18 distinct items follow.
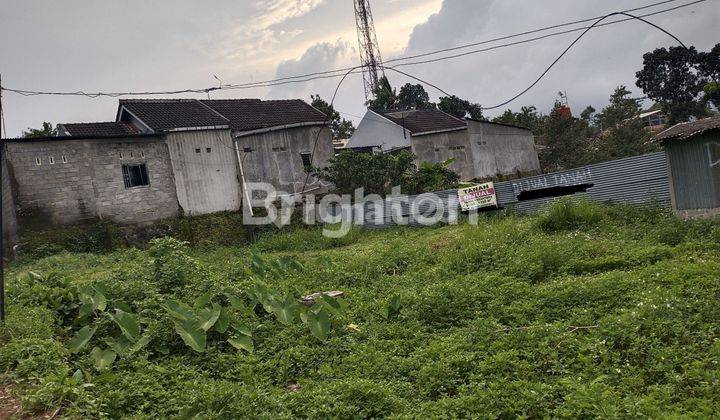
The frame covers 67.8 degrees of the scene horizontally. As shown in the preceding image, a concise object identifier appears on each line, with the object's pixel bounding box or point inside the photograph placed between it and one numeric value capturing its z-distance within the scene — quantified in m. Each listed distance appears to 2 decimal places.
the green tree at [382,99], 34.46
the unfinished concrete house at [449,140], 25.70
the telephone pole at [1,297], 7.26
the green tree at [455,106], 34.13
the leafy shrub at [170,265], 9.40
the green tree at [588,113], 35.69
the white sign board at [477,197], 16.06
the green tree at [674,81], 31.47
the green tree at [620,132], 30.16
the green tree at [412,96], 47.59
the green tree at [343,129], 40.00
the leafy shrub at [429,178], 20.38
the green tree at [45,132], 22.35
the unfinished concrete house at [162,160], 17.09
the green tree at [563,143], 31.67
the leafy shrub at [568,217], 12.28
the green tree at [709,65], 28.42
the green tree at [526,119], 35.59
